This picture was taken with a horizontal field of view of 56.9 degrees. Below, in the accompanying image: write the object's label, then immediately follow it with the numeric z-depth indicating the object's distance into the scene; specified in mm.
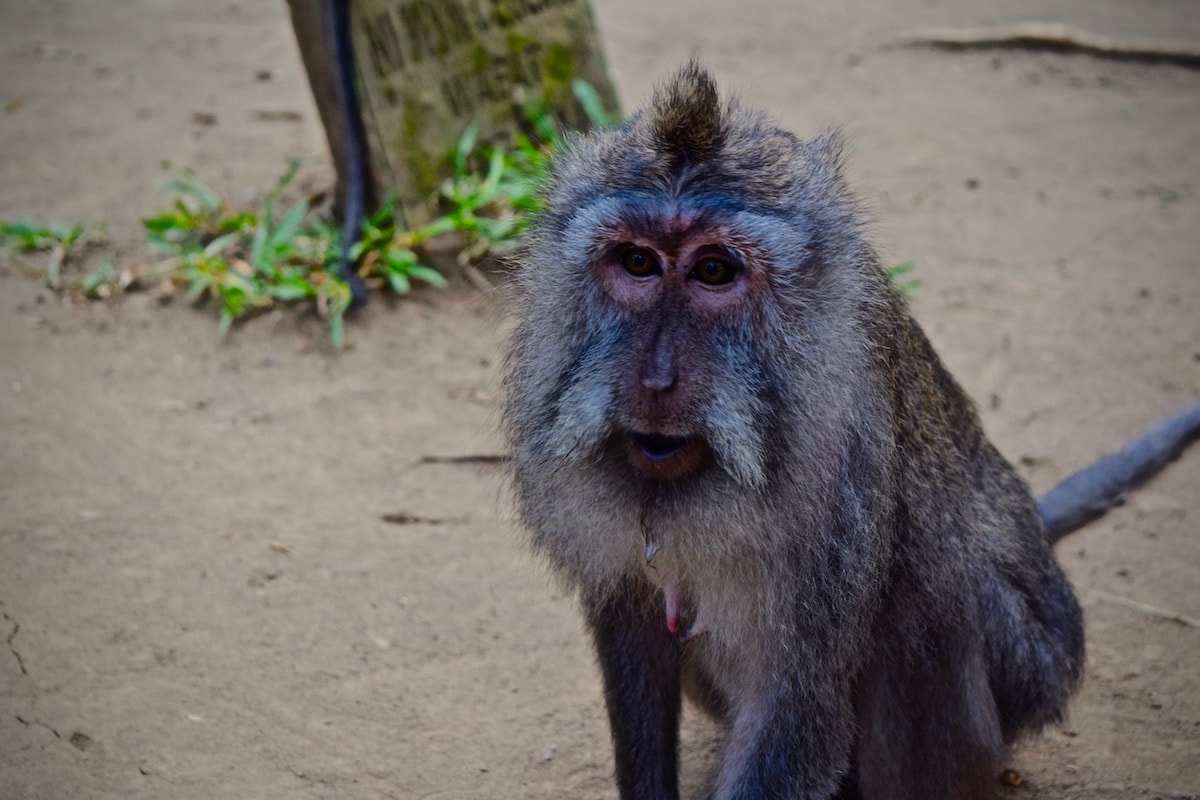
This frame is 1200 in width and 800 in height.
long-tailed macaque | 2279
